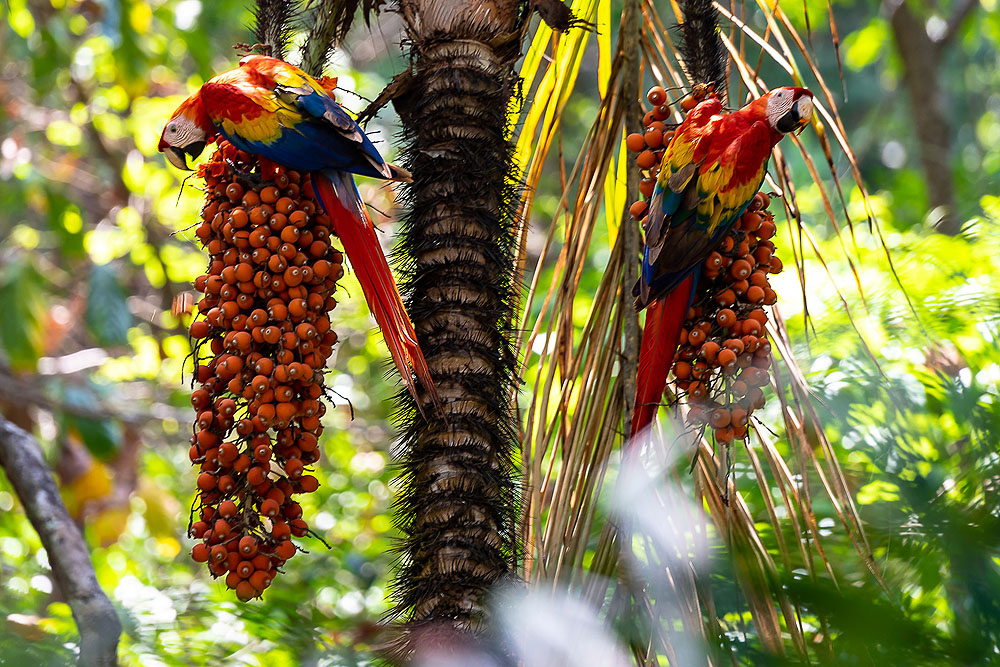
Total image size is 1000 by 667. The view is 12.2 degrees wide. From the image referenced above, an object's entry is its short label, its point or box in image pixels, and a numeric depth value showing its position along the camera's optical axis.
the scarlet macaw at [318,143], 8.08
